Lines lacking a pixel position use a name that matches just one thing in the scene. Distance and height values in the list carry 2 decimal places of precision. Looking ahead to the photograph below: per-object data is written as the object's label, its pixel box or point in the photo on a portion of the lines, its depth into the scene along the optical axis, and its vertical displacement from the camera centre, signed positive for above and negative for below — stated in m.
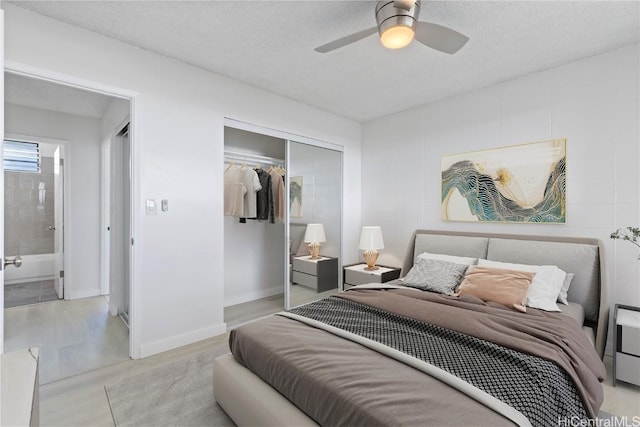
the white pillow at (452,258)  2.97 -0.49
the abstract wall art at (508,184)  2.83 +0.27
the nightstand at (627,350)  2.08 -0.96
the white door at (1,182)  1.60 +0.14
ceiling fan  1.78 +1.08
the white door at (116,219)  3.42 -0.12
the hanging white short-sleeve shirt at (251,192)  3.84 +0.21
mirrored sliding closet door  3.81 -0.16
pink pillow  2.22 -0.58
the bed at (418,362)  1.20 -0.73
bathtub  4.56 -0.93
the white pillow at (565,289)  2.43 -0.64
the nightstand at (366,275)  3.66 -0.80
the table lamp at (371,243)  3.90 -0.43
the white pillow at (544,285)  2.25 -0.58
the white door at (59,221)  4.11 -0.18
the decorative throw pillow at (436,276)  2.70 -0.62
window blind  4.29 +0.74
